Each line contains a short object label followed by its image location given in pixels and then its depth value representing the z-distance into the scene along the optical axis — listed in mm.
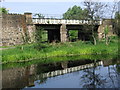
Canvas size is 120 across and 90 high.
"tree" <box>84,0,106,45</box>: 36500
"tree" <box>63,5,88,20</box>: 114112
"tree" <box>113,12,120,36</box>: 43309
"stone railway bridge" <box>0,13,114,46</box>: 34969
